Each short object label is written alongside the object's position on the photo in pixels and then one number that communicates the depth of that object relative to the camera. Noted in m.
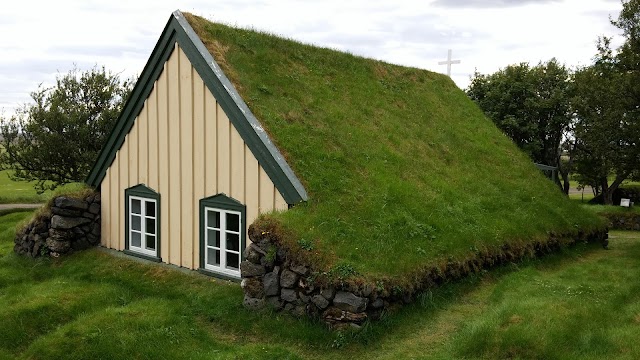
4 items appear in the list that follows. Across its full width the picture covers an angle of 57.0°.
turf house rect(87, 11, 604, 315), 11.99
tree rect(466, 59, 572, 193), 34.78
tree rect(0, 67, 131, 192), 28.89
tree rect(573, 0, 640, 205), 17.02
